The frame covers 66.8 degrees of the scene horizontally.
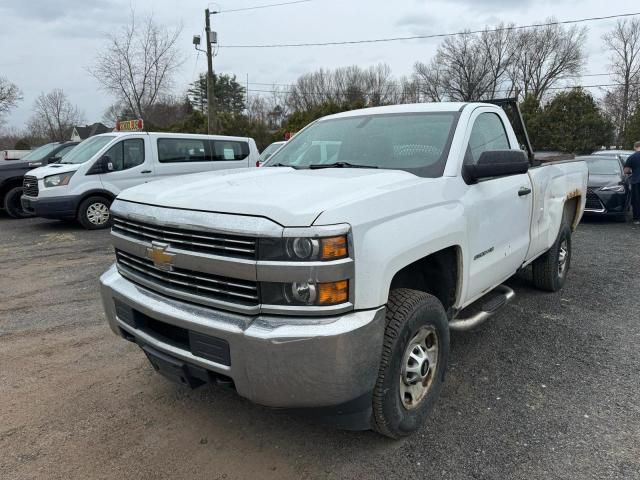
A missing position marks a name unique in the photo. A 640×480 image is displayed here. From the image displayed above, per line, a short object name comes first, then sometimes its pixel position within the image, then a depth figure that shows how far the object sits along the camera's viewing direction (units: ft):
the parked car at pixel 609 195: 34.60
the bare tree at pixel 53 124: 202.10
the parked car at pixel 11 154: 74.29
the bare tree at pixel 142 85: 88.34
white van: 31.24
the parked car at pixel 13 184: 37.04
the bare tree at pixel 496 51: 166.50
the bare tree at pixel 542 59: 165.17
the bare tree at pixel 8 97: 150.00
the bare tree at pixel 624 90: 149.59
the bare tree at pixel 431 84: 166.61
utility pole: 73.20
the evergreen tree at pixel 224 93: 174.19
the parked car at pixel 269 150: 52.21
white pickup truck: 7.04
